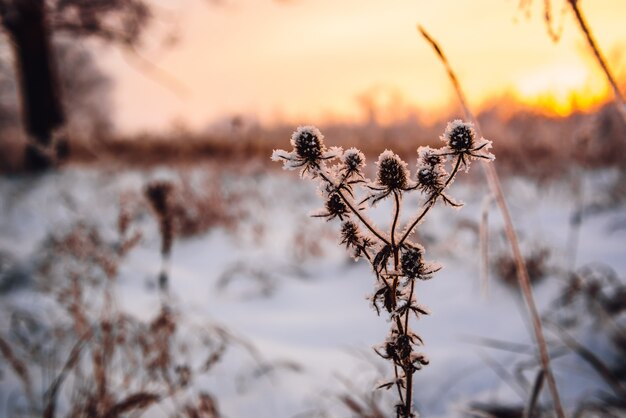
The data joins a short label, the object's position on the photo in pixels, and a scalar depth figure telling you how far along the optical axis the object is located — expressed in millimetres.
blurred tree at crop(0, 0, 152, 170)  5216
